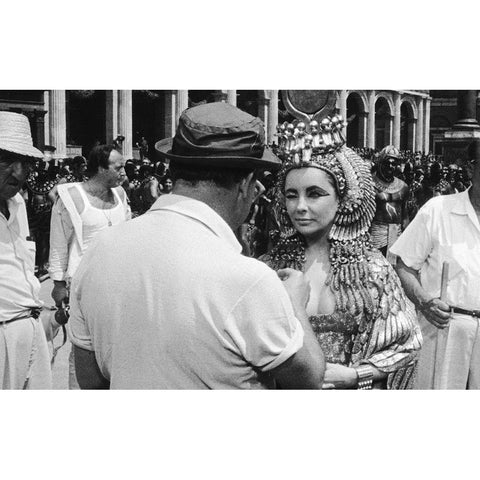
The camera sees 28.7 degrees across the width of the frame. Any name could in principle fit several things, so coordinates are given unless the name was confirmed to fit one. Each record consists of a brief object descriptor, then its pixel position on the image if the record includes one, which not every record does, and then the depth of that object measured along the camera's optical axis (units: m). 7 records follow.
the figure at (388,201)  8.90
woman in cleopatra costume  3.32
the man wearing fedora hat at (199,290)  2.02
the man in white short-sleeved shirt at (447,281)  4.20
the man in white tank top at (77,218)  5.31
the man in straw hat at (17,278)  3.96
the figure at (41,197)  7.64
